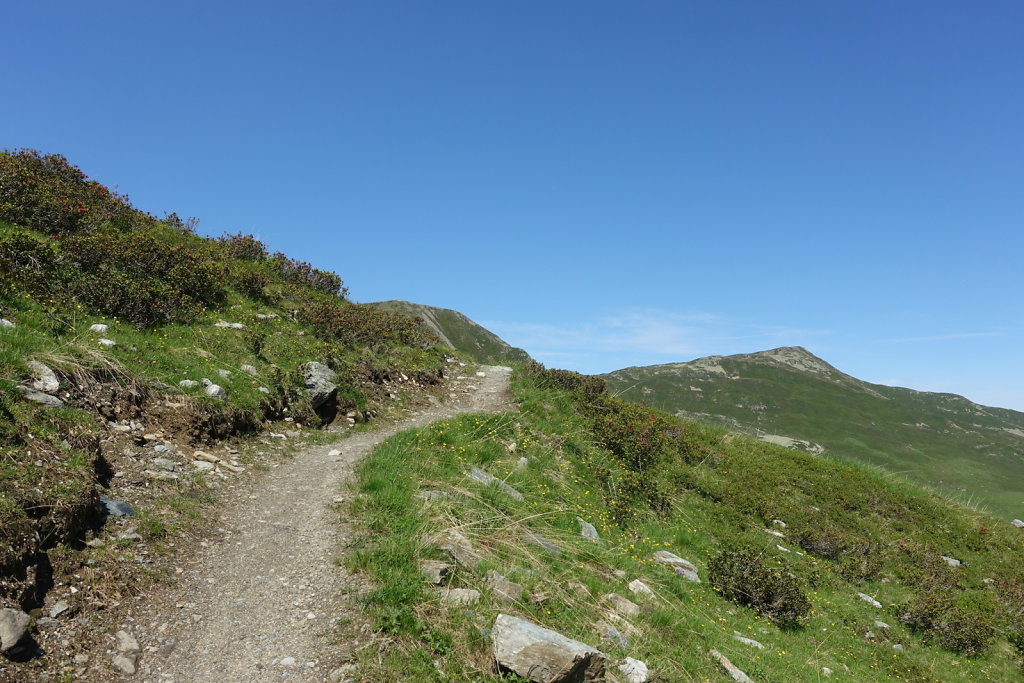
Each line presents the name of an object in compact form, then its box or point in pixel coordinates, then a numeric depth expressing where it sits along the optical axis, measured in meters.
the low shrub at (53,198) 15.34
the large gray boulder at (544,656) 5.57
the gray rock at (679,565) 11.29
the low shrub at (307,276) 25.58
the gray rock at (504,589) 6.87
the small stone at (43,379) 8.53
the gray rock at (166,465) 9.03
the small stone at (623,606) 7.90
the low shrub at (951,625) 11.81
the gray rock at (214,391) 11.61
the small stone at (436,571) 7.02
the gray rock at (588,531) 10.84
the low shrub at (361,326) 20.00
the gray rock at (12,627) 4.60
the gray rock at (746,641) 8.97
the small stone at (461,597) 6.60
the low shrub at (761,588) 10.76
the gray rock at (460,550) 7.52
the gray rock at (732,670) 7.45
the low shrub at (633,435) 17.66
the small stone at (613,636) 6.82
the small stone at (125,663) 5.09
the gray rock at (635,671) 6.18
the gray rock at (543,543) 8.97
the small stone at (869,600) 13.07
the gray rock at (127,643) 5.34
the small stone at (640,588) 8.97
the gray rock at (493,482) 10.84
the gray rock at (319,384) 14.48
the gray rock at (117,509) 7.10
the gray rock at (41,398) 7.93
